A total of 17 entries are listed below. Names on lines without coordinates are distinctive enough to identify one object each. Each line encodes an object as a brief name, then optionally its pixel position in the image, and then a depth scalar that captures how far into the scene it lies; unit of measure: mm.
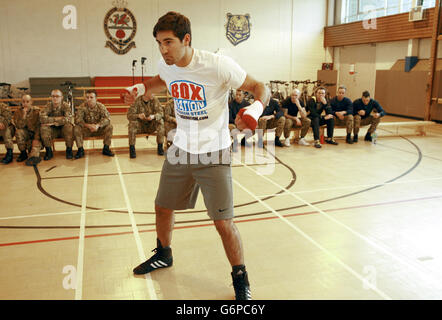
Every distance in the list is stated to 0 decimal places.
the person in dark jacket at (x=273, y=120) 7891
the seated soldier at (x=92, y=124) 6918
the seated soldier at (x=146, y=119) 7178
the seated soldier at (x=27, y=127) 6637
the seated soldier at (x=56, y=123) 6719
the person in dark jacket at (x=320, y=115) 8102
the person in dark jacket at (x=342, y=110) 8414
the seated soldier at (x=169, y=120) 7445
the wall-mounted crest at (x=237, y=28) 15586
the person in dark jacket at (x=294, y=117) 7968
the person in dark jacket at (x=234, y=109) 7804
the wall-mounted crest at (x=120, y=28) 14227
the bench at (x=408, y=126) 8281
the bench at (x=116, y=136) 6945
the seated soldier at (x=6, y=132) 6559
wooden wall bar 11781
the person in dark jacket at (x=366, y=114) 8461
